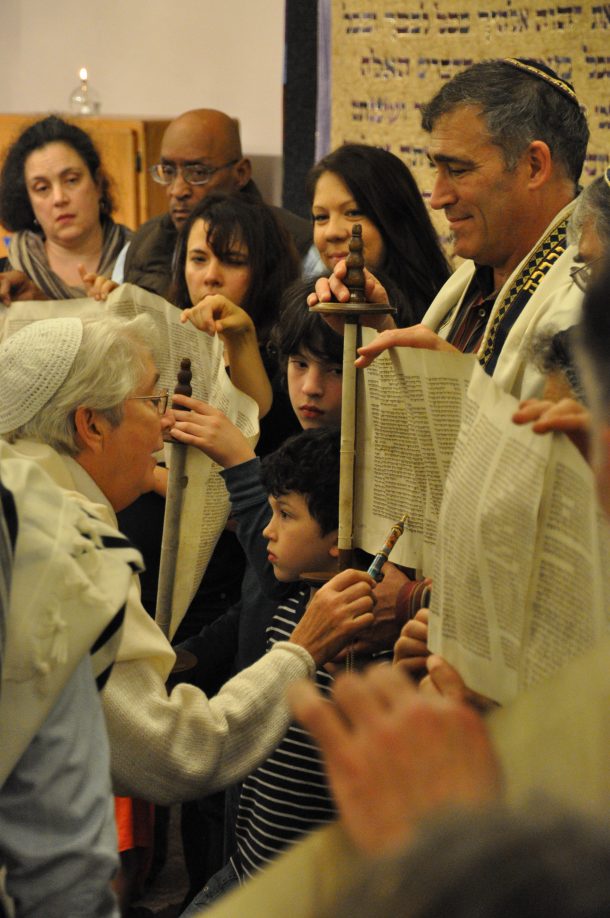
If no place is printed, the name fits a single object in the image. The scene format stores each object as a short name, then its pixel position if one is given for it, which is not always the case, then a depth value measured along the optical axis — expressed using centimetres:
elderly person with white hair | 180
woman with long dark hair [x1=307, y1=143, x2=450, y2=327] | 296
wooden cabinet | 601
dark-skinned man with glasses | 380
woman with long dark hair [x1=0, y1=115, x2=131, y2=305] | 409
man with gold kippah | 251
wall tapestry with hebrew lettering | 421
